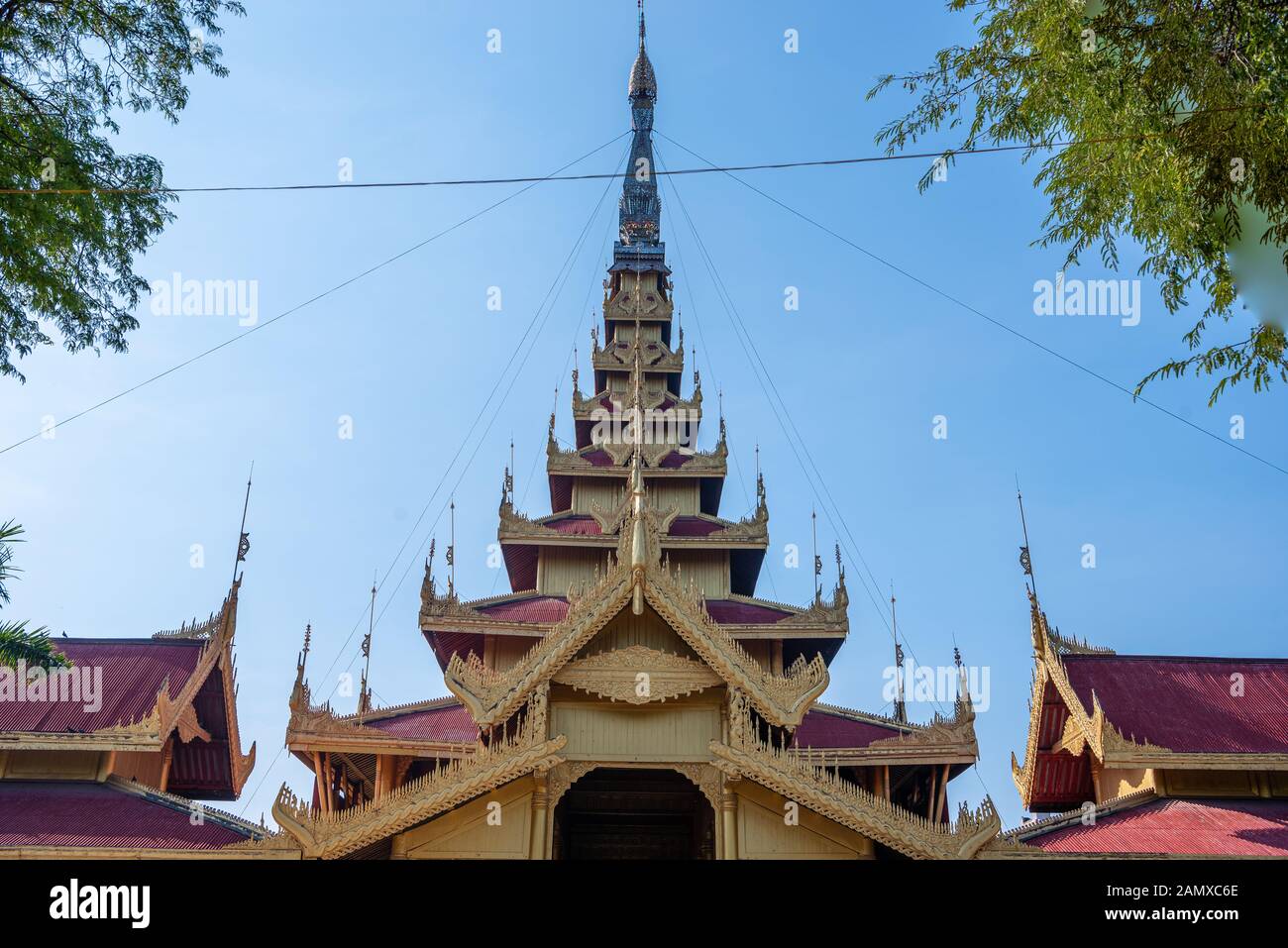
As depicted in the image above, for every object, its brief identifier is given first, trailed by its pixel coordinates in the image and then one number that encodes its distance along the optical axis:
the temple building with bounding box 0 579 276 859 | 16.31
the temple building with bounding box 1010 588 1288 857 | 17.56
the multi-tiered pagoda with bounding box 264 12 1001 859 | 14.81
